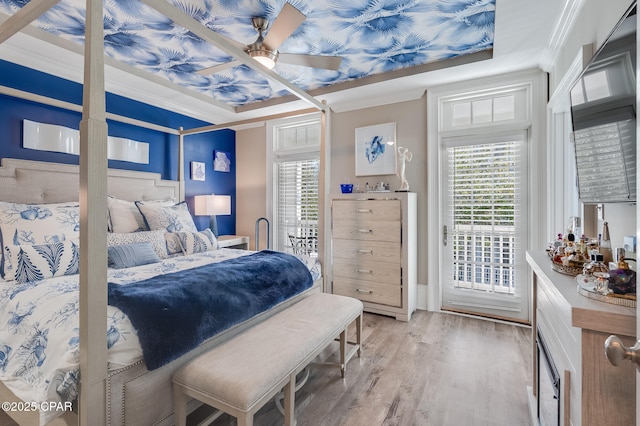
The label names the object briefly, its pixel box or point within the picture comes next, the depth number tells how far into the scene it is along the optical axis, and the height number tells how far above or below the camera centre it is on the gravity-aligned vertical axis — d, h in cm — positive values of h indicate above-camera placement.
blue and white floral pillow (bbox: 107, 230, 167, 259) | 251 -23
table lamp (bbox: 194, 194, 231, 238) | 394 +7
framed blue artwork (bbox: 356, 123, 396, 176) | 359 +74
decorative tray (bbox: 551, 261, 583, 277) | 116 -23
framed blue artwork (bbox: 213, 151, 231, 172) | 449 +76
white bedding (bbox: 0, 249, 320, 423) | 120 -57
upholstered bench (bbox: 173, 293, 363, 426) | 128 -72
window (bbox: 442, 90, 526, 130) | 304 +106
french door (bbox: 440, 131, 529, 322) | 304 -15
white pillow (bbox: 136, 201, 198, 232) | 296 -6
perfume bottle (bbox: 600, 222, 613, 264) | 126 -15
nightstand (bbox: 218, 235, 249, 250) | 391 -40
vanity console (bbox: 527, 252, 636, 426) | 75 -41
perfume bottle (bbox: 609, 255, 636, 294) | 83 -19
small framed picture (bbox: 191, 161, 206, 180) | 415 +57
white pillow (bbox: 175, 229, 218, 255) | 291 -29
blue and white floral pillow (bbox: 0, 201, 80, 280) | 204 -8
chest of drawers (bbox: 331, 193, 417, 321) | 316 -43
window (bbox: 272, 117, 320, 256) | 425 +38
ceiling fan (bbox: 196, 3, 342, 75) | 199 +119
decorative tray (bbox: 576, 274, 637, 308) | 79 -23
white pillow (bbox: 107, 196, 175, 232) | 278 -5
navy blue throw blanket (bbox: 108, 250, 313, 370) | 138 -48
